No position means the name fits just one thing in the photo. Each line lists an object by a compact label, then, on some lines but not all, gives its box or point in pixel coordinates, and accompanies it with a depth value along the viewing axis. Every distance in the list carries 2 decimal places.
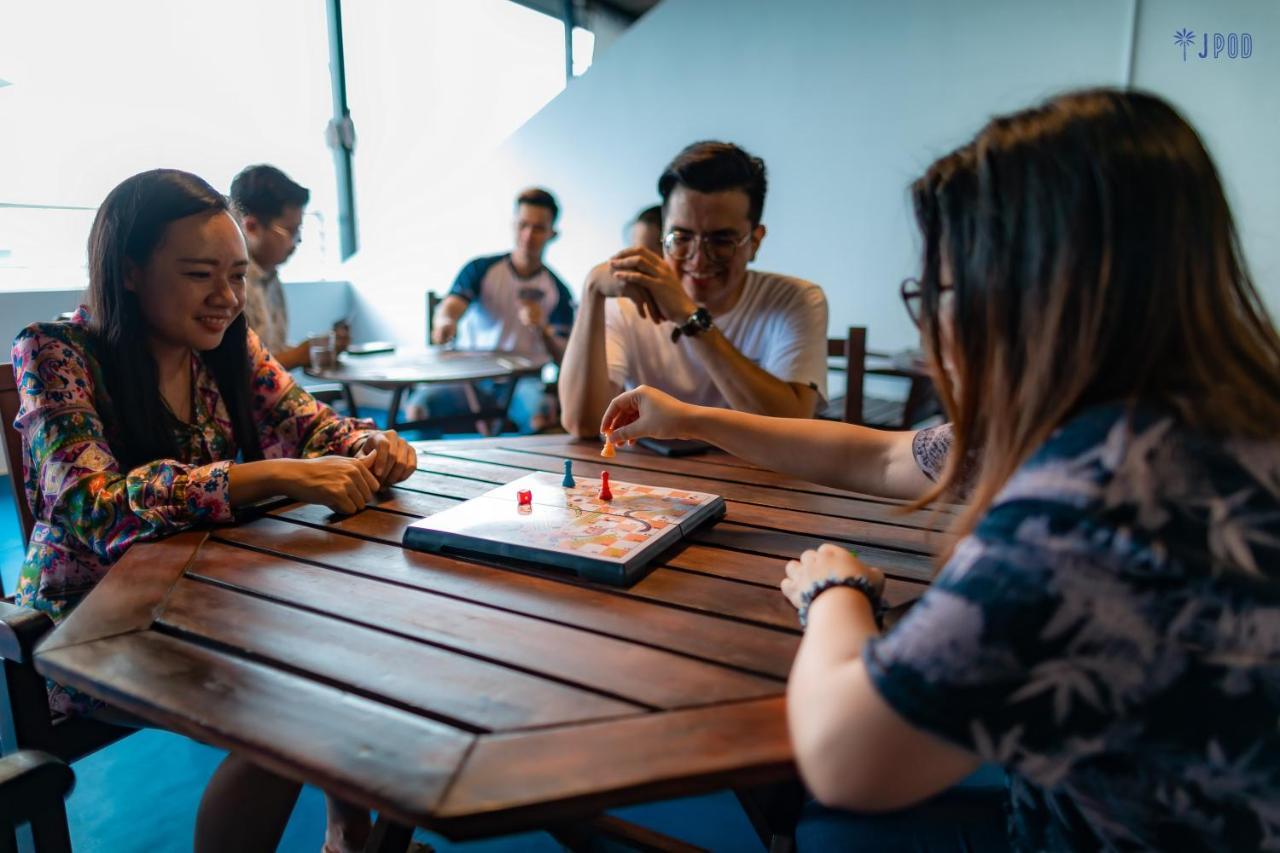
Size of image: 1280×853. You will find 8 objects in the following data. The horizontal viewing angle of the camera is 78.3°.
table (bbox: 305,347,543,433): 2.92
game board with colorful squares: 0.95
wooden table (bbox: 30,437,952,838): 0.59
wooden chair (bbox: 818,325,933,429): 2.33
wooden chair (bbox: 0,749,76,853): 0.68
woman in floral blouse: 1.11
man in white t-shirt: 1.73
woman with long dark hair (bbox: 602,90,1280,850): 0.54
